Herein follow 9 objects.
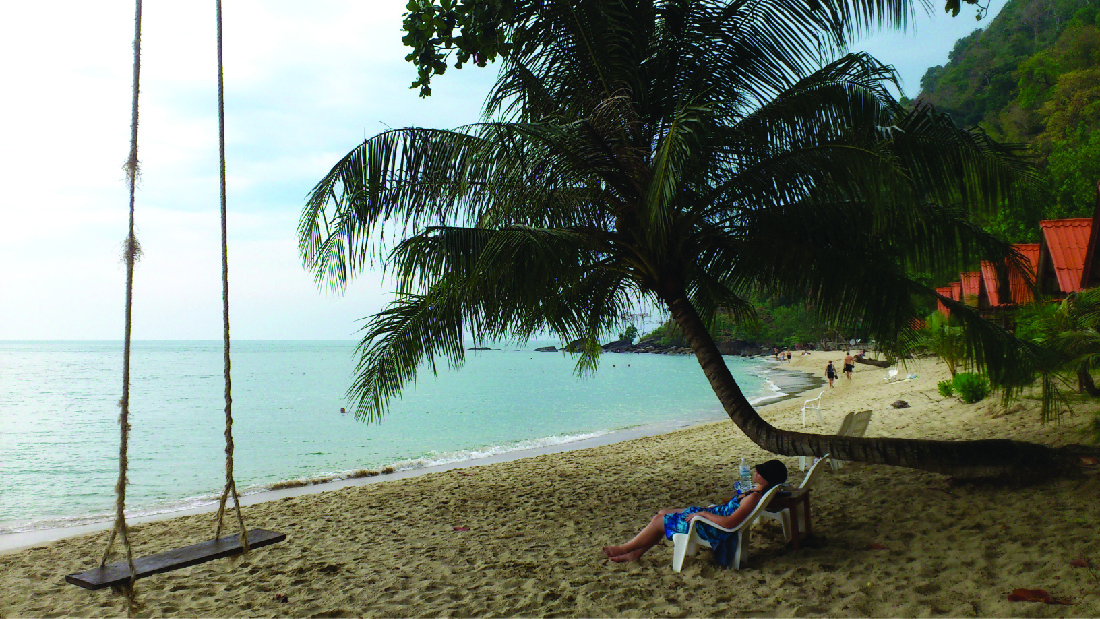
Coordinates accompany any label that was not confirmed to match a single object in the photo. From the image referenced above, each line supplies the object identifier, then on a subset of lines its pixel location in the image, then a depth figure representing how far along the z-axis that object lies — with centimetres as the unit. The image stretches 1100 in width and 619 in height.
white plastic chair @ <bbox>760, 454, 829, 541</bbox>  491
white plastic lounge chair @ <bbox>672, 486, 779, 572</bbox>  445
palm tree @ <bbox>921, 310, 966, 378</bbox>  894
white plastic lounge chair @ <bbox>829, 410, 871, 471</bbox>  794
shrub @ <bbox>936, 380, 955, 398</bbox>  1226
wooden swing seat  311
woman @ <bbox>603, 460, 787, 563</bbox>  451
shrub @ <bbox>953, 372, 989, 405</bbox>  1098
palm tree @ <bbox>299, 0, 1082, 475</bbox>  552
